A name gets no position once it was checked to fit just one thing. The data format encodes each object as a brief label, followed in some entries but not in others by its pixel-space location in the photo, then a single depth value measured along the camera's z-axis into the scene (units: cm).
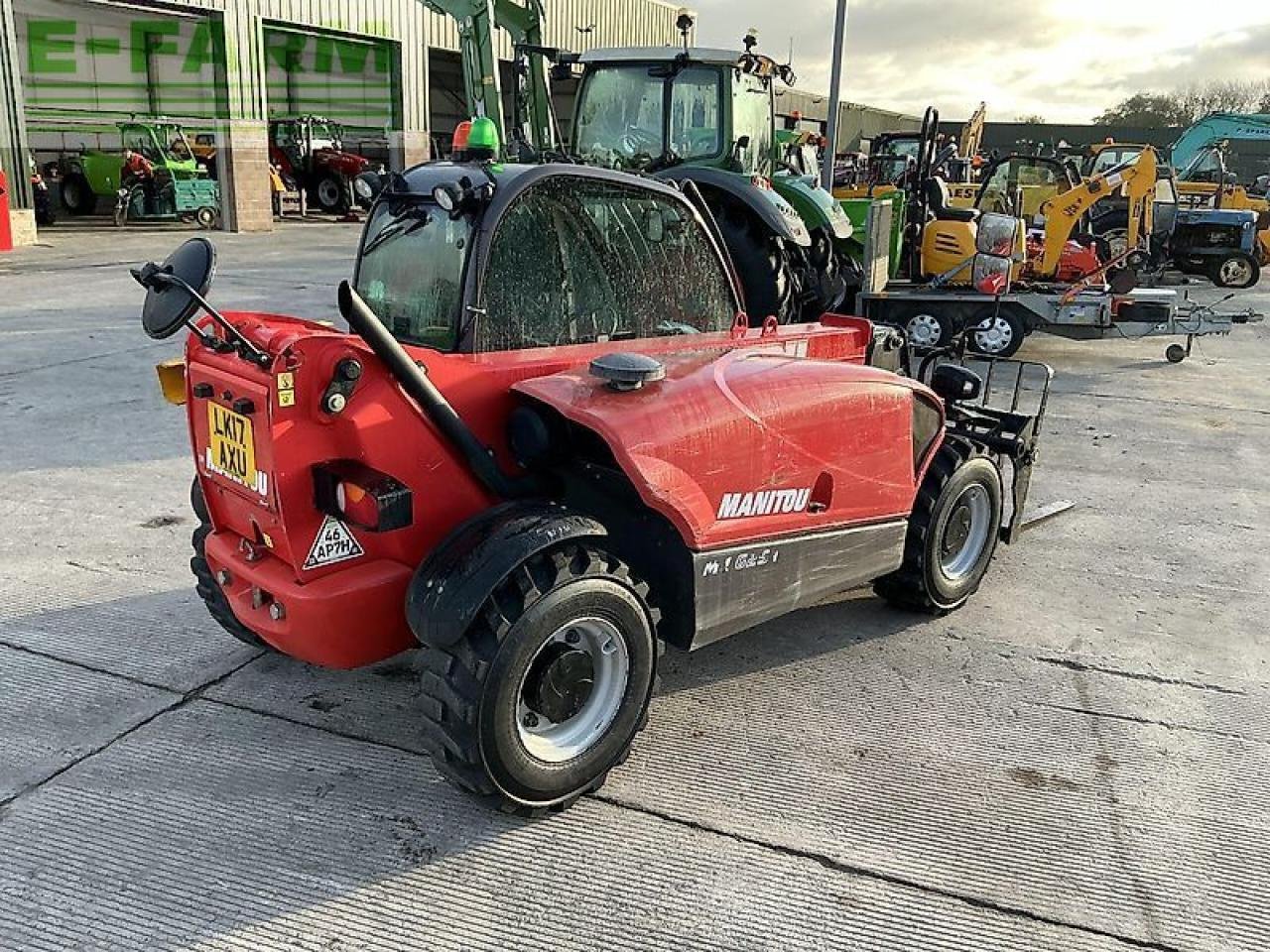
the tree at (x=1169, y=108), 5022
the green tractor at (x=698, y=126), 896
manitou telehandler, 288
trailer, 1015
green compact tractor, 2294
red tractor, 2659
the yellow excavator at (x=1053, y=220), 1123
